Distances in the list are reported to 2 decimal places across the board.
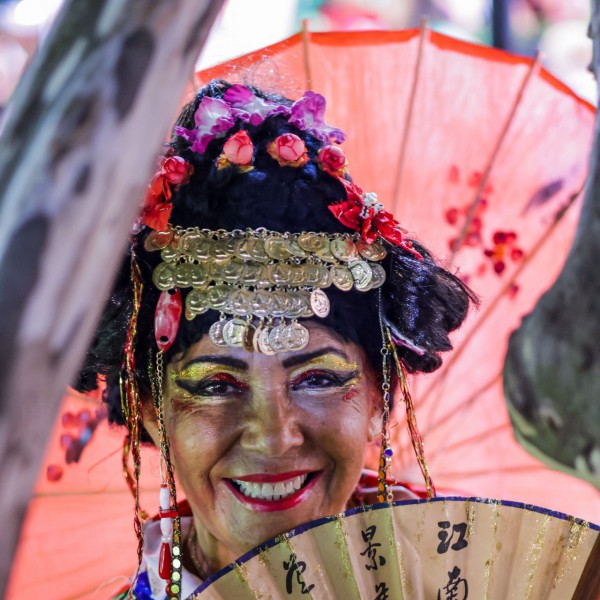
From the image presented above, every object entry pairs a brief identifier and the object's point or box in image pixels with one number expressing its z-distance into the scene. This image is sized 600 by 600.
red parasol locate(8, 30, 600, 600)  1.73
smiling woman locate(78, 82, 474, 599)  1.54
